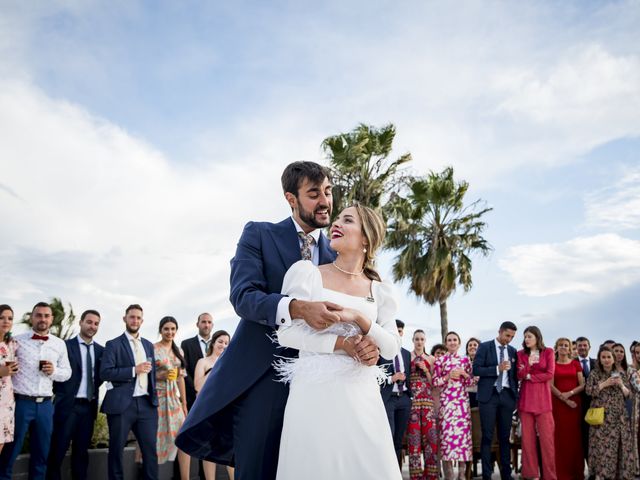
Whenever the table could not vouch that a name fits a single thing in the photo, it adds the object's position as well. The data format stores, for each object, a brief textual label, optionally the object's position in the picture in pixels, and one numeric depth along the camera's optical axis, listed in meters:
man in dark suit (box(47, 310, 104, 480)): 7.52
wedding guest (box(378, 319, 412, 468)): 9.09
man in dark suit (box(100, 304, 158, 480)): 7.43
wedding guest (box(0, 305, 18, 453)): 6.73
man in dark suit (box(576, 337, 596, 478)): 10.11
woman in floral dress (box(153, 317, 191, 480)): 8.13
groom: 2.74
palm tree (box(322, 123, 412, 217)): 19.78
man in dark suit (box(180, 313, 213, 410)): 9.02
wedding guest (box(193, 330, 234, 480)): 8.30
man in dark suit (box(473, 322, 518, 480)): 9.45
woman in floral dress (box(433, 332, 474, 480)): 9.20
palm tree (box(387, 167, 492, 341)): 20.72
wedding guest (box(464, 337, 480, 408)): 10.89
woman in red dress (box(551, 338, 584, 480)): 9.92
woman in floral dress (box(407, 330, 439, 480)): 9.34
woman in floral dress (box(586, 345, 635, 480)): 9.49
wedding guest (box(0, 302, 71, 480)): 7.02
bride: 2.62
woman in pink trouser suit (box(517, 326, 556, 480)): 9.31
